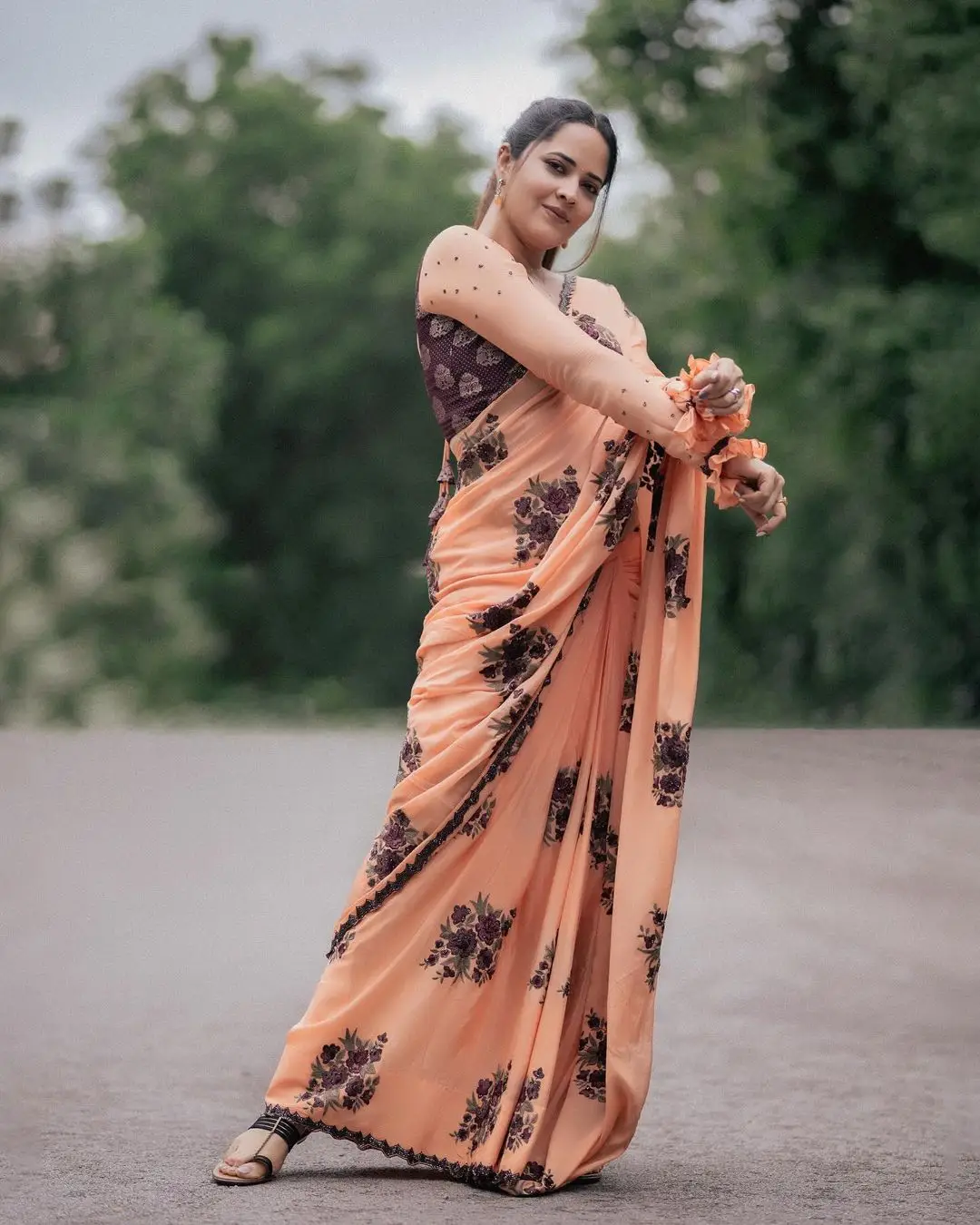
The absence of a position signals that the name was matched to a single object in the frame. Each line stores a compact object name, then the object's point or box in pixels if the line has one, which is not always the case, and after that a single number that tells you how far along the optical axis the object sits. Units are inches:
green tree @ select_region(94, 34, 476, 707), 1322.6
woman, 129.6
